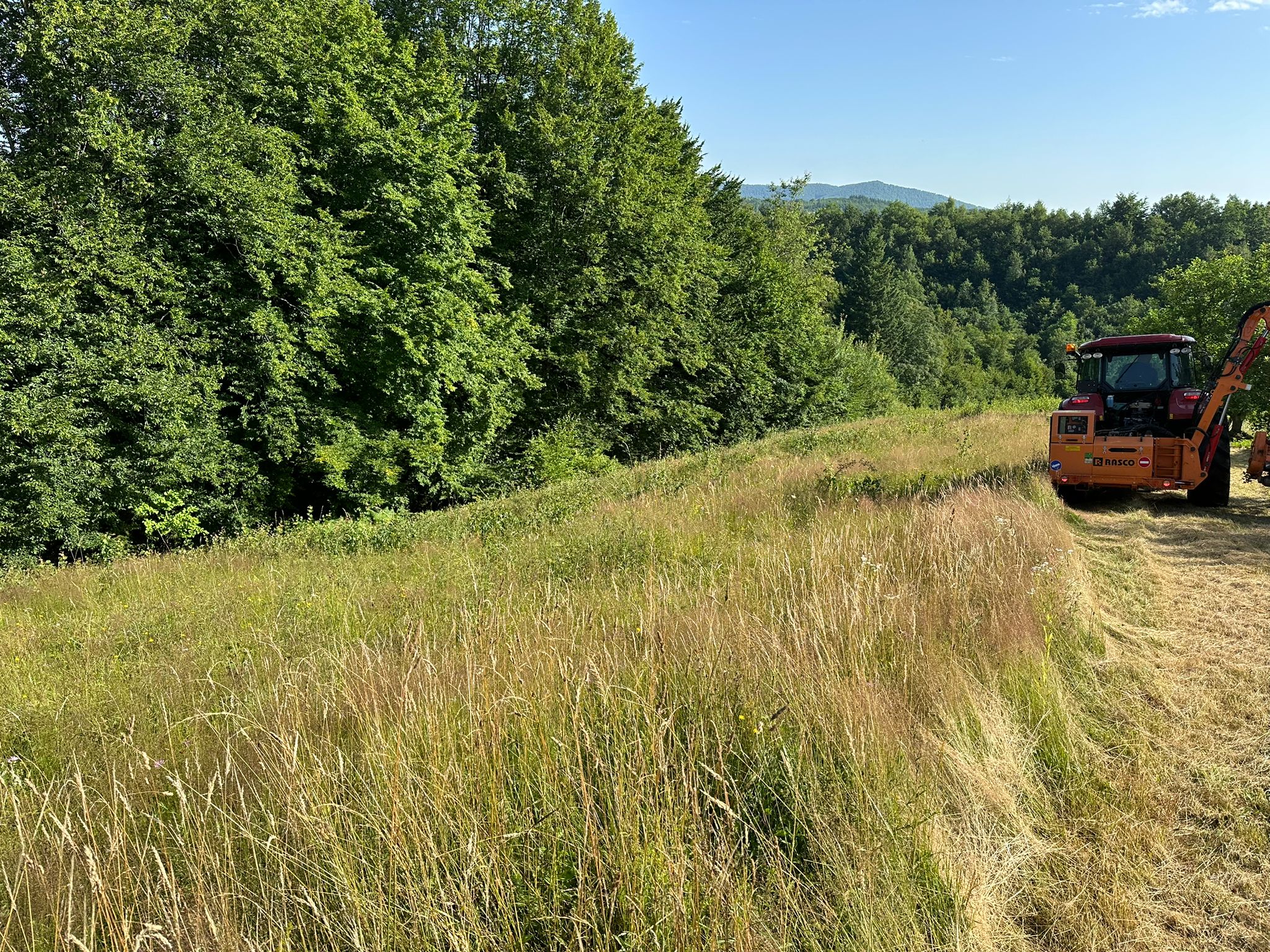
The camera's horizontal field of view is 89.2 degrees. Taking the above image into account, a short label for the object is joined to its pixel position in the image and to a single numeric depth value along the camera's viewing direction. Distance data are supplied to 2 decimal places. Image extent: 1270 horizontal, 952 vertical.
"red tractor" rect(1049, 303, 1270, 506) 9.34
